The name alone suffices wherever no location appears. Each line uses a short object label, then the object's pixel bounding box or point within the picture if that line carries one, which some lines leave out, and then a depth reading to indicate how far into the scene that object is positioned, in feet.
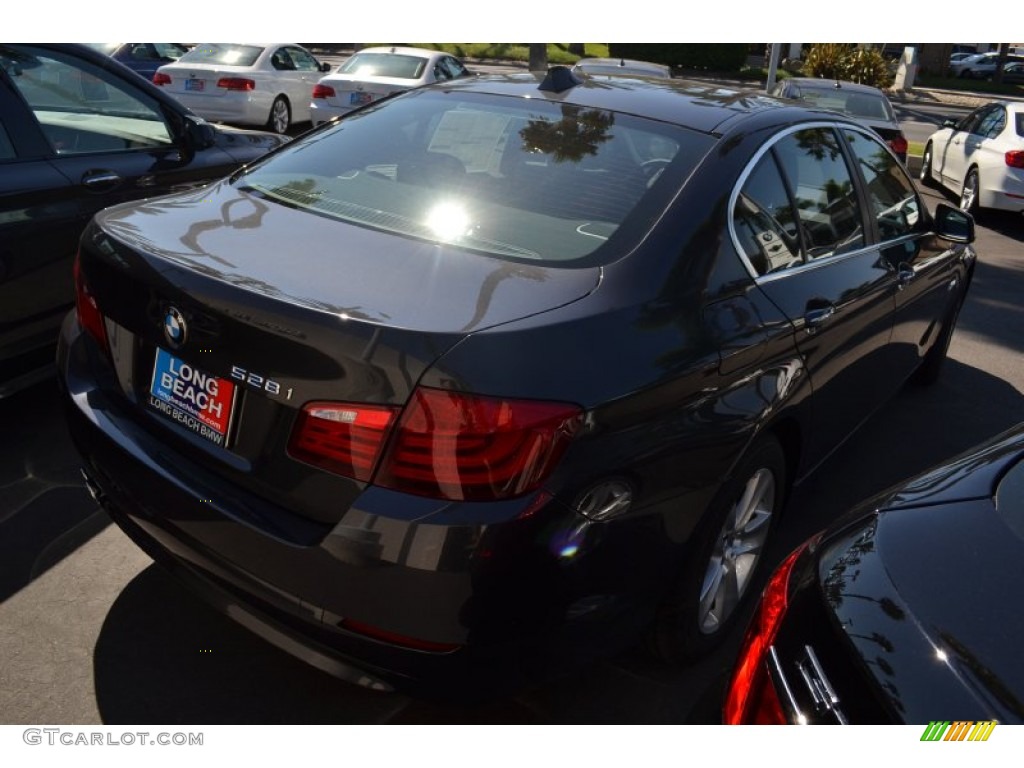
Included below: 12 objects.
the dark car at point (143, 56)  51.83
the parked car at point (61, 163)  12.98
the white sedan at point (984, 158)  34.27
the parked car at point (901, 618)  4.83
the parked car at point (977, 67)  150.51
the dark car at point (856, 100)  38.40
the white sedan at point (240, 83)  43.73
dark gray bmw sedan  6.86
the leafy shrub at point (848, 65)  88.43
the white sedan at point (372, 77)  41.63
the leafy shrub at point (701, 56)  122.52
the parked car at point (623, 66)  43.01
